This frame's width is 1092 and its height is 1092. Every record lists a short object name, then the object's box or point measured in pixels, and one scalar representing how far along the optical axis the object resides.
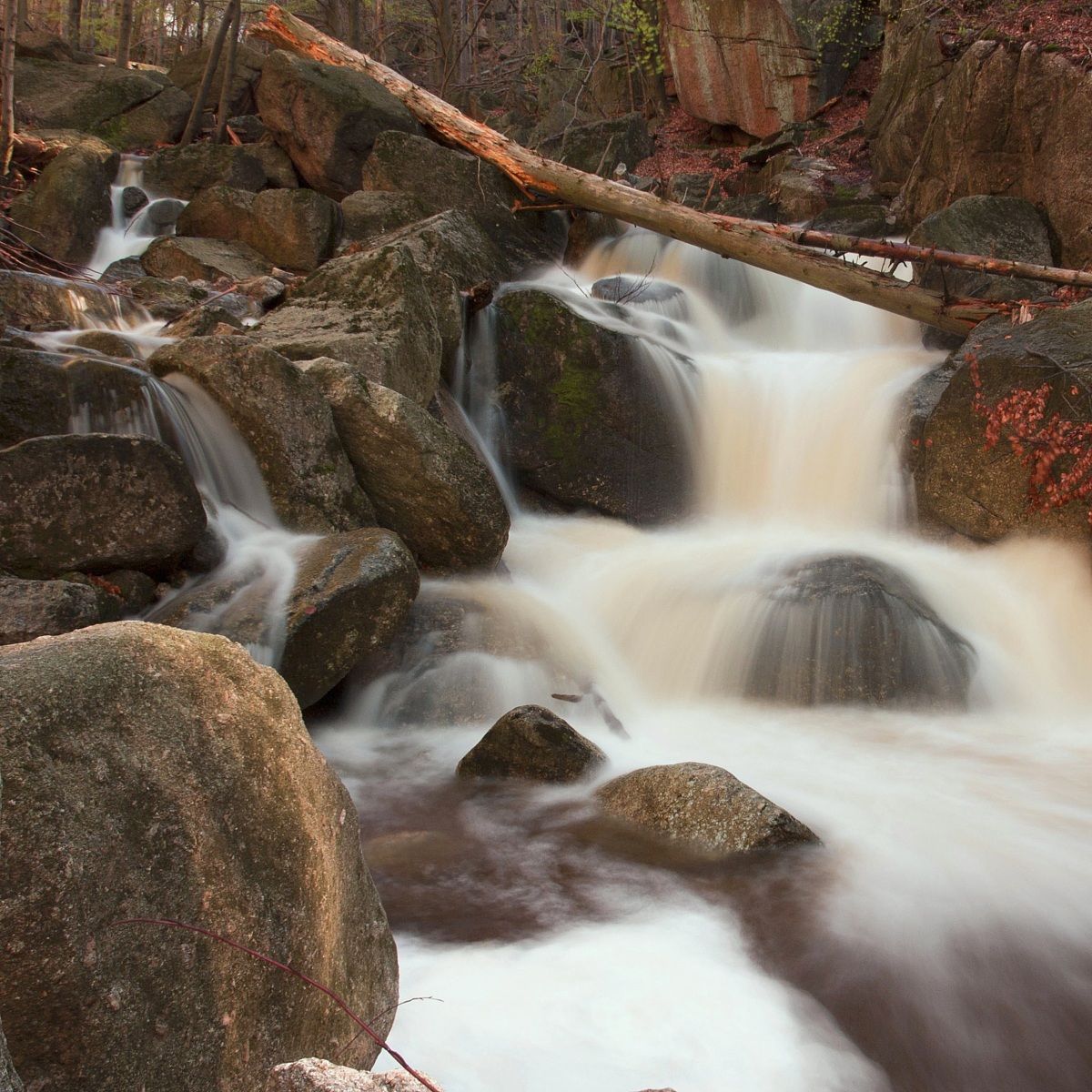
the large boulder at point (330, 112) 12.66
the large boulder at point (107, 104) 16.52
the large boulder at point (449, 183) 11.42
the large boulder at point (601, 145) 16.97
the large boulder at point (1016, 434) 6.79
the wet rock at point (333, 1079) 1.44
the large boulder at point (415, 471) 6.46
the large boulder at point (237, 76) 18.33
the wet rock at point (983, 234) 9.78
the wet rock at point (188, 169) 13.71
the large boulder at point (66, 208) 11.95
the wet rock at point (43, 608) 4.18
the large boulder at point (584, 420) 9.05
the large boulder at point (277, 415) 6.06
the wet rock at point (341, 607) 5.13
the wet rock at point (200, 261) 10.80
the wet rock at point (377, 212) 11.34
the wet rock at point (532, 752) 4.68
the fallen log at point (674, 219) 8.76
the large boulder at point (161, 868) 1.53
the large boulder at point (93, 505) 4.71
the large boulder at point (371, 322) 7.33
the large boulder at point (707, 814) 3.84
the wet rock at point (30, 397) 5.41
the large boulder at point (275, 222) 11.45
